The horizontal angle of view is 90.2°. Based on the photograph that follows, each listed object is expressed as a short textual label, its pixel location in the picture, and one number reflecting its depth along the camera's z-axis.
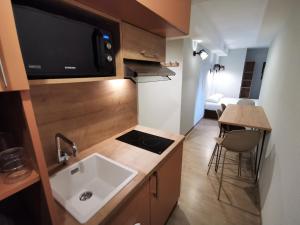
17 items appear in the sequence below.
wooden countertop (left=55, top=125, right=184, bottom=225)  0.72
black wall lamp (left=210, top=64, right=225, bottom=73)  6.10
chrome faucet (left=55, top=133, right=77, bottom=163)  0.91
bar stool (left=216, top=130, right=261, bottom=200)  1.79
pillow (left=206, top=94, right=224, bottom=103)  5.27
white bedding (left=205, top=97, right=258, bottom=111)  5.03
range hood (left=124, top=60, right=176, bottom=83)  1.08
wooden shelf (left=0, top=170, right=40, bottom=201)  0.48
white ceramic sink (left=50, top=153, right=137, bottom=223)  0.99
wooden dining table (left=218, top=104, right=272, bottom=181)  2.07
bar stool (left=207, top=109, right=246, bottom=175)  2.49
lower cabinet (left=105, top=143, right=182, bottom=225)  0.91
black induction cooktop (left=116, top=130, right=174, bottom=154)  1.32
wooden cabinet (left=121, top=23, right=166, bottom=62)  1.07
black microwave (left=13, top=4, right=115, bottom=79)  0.62
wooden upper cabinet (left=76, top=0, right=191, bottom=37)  0.80
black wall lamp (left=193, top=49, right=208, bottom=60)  3.40
